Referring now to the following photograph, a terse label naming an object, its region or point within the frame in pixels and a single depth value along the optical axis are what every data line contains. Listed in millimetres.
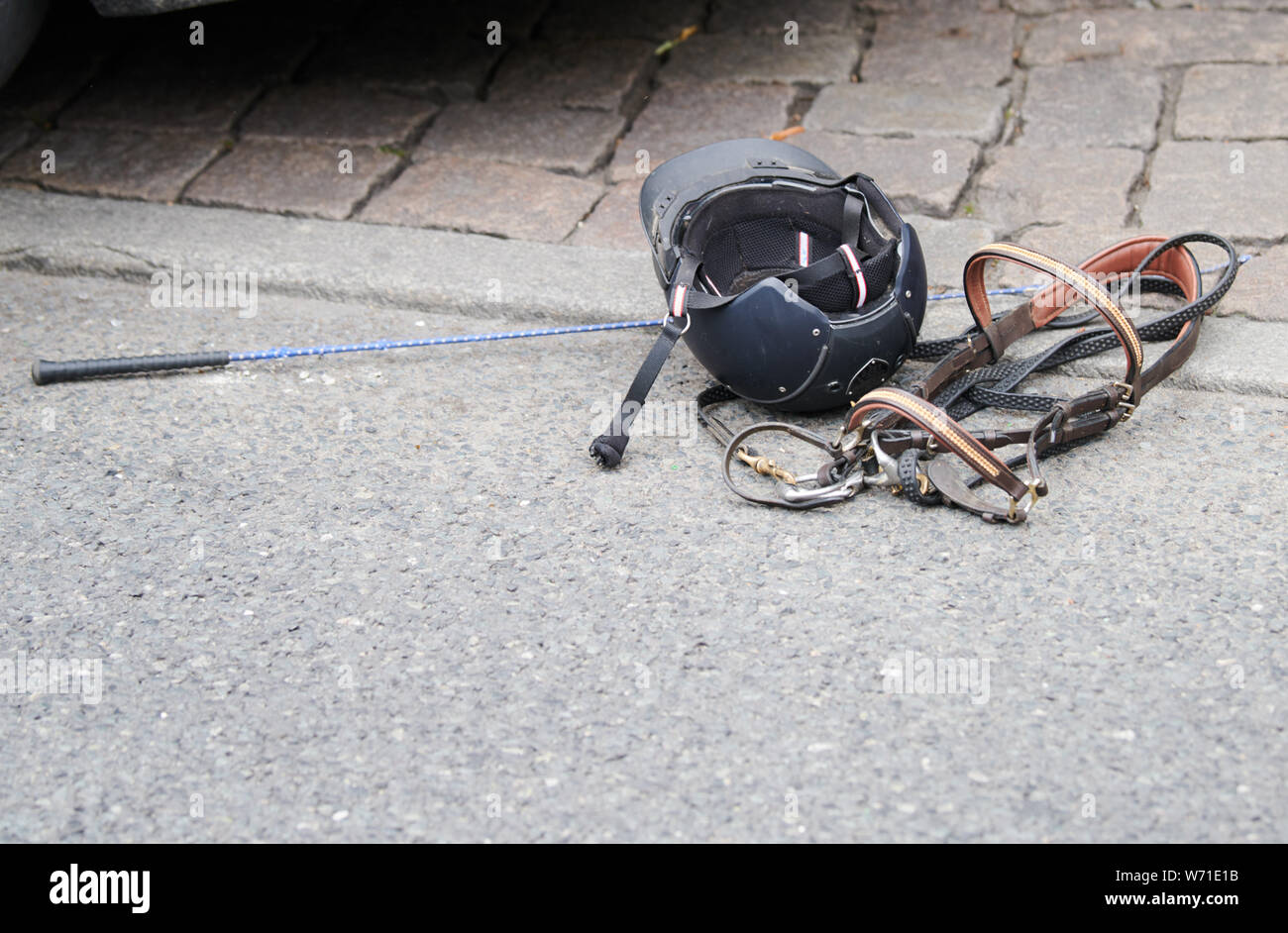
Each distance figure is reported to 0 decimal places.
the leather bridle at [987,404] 2170
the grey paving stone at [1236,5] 4035
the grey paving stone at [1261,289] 2717
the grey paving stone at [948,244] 2928
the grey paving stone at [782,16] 4113
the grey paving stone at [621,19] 4094
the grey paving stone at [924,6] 4148
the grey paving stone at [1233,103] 3434
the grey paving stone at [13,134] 3723
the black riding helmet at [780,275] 2359
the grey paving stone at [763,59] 3850
